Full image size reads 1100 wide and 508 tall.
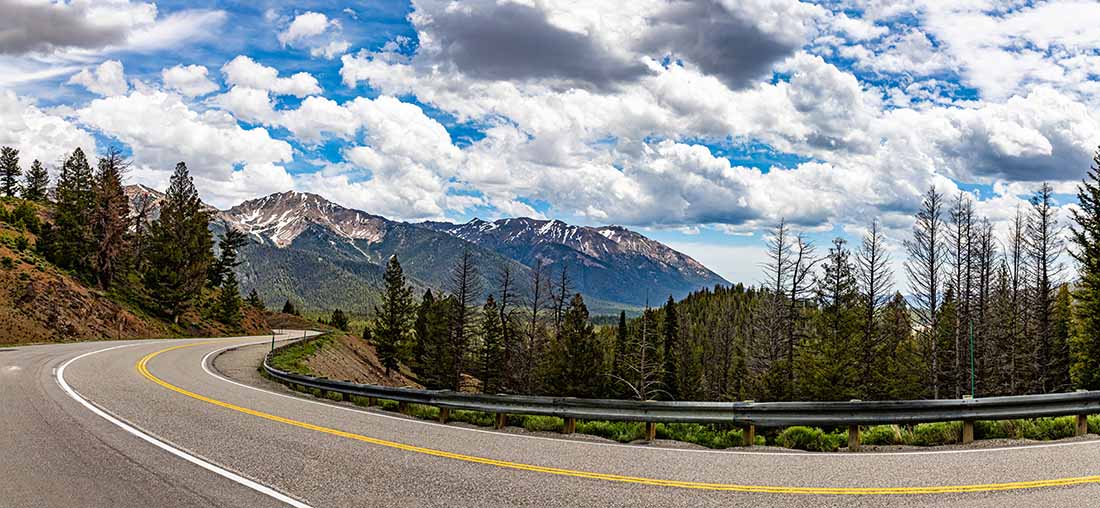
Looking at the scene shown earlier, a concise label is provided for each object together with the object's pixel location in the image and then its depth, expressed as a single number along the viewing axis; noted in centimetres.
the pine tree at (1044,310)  3772
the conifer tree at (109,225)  5522
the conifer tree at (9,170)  11812
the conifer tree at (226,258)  8550
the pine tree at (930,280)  3478
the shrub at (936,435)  1129
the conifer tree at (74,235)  5362
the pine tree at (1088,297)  3238
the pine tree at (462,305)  5034
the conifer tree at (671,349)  6544
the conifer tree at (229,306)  6906
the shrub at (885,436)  1136
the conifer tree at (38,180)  11879
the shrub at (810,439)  1104
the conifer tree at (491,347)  5794
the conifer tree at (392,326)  7038
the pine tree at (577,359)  5588
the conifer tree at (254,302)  9220
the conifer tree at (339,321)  10638
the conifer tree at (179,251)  5722
